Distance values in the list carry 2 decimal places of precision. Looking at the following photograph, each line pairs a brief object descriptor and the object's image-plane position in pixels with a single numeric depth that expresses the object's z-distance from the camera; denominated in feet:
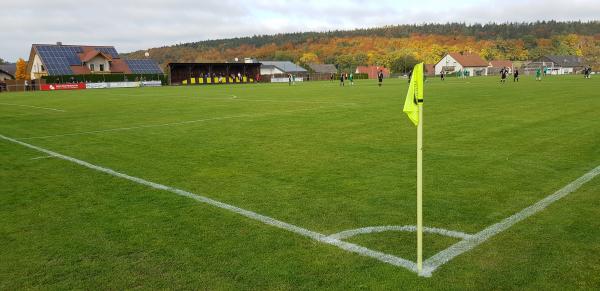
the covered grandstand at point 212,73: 250.78
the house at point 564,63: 449.89
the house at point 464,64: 419.74
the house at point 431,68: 430.12
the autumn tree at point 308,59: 474.49
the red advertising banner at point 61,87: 197.98
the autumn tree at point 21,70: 270.05
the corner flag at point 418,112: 13.69
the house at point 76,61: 240.94
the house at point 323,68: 414.82
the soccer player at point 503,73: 158.60
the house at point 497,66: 436.35
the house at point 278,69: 358.84
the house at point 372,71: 371.97
